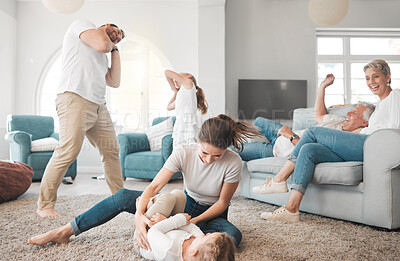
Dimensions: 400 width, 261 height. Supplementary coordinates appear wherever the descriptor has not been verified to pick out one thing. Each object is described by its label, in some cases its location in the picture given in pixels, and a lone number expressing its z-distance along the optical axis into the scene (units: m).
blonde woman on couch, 2.08
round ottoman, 2.66
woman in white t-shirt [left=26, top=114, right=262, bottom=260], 1.41
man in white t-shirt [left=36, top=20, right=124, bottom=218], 2.13
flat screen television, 5.32
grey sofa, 1.86
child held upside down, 1.04
